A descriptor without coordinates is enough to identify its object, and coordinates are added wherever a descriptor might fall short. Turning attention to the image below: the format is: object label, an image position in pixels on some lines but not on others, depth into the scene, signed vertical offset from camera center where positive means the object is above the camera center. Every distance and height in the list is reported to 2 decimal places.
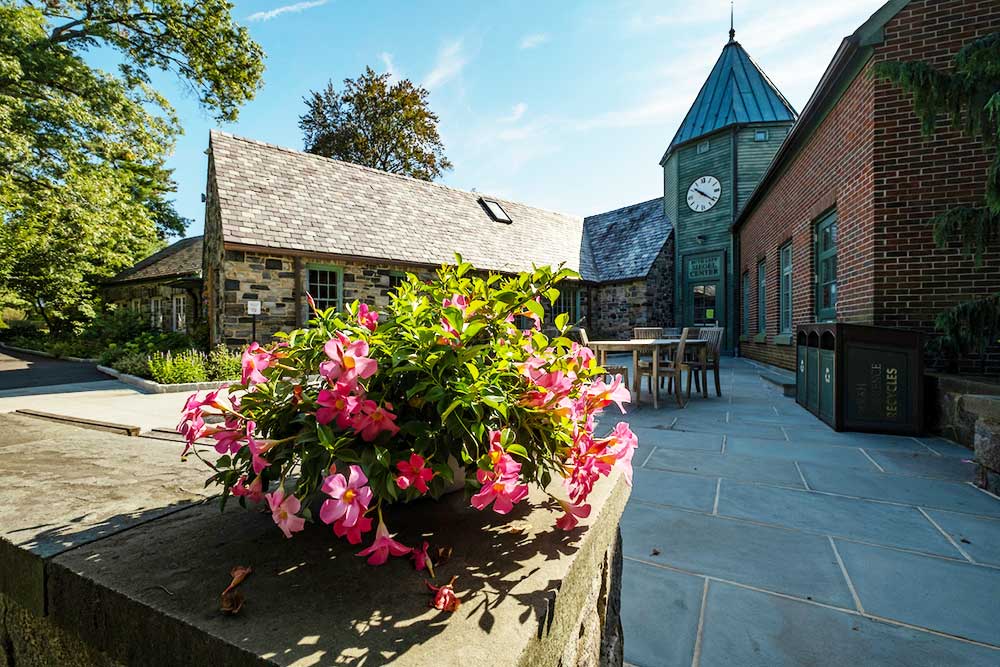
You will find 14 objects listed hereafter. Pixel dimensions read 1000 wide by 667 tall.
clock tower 14.78 +5.11
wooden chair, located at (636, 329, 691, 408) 6.20 -0.69
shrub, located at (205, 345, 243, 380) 8.59 -0.75
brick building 4.95 +1.56
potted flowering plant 0.81 -0.17
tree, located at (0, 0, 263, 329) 11.11 +5.50
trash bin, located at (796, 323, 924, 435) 4.50 -0.63
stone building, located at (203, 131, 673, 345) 10.14 +2.18
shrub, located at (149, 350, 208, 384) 8.08 -0.75
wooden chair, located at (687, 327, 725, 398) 6.97 -0.50
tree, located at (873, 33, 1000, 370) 3.63 +1.59
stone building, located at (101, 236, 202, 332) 12.71 +1.20
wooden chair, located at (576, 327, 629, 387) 5.88 -0.66
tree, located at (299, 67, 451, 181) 19.16 +8.43
